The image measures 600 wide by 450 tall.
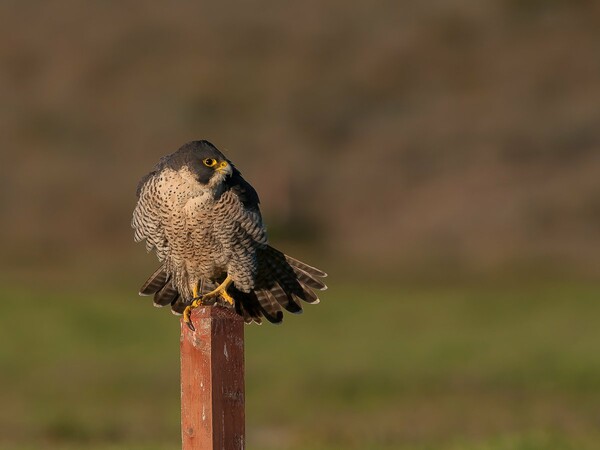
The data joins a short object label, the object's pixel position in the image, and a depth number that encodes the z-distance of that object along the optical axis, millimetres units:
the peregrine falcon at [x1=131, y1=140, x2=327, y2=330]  13500
